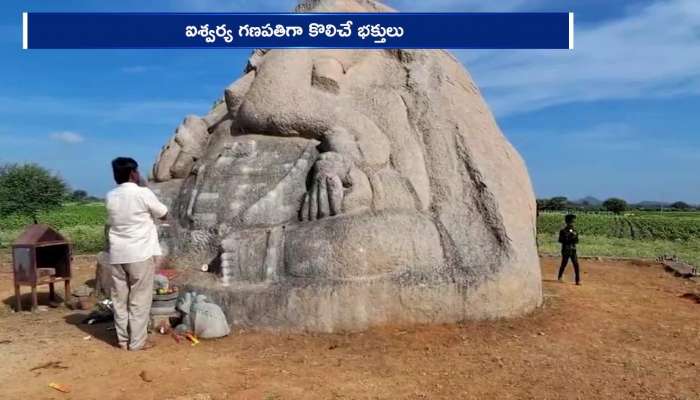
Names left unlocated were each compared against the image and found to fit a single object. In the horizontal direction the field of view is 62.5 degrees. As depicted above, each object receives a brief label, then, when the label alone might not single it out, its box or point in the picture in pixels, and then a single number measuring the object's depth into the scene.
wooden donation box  7.48
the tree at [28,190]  21.69
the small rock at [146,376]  4.70
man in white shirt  5.29
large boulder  6.13
